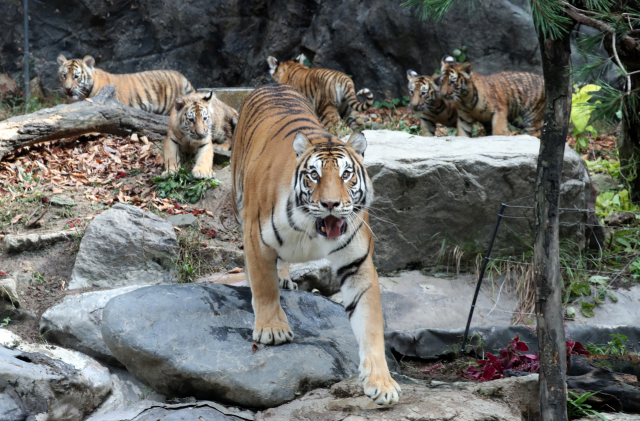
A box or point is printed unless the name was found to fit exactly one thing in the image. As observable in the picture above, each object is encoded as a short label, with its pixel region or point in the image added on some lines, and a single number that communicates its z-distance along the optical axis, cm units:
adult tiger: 637
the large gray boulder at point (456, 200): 1114
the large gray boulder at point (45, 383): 688
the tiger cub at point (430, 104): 1689
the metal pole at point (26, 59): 2037
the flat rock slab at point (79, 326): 866
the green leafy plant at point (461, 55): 2325
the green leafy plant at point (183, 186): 1372
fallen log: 1420
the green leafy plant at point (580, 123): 1529
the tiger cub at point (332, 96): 1941
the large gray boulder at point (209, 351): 702
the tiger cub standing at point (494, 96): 1631
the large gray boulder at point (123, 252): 1041
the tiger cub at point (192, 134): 1452
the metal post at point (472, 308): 912
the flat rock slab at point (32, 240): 1077
